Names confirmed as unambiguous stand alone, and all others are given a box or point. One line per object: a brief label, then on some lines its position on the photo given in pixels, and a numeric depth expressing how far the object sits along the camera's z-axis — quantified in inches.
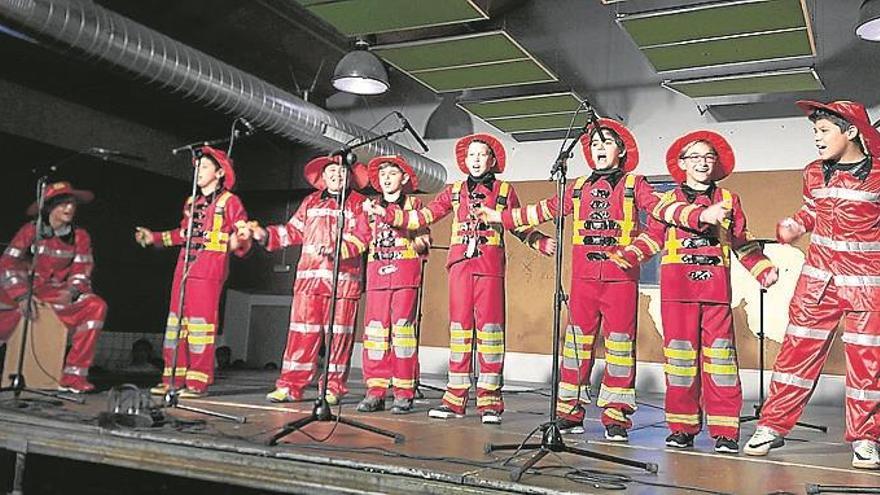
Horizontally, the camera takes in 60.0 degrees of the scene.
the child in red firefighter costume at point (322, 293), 206.4
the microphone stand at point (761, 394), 198.7
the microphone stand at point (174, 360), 165.0
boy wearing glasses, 150.6
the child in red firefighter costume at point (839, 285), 137.6
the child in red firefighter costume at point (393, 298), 194.2
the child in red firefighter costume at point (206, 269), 215.3
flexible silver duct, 205.9
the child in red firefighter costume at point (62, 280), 221.9
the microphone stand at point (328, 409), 135.0
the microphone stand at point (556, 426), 119.6
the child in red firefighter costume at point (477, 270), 179.0
